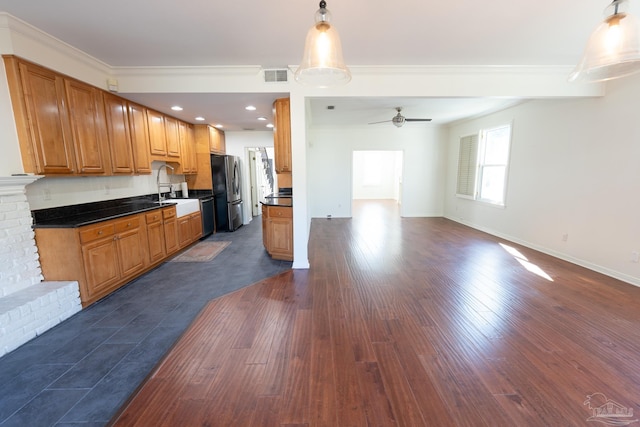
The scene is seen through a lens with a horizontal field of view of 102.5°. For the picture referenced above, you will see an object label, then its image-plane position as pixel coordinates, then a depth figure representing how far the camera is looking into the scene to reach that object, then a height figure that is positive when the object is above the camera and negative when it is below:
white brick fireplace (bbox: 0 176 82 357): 2.18 -1.06
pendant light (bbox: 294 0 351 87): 1.57 +0.79
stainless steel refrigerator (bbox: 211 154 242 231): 5.76 -0.35
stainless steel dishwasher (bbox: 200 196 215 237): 5.39 -0.86
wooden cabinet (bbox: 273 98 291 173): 3.68 +0.60
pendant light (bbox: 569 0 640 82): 1.52 +0.79
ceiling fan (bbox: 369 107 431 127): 5.10 +1.08
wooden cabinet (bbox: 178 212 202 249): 4.57 -0.99
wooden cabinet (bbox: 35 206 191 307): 2.65 -0.87
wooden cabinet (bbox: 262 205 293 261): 3.99 -0.88
